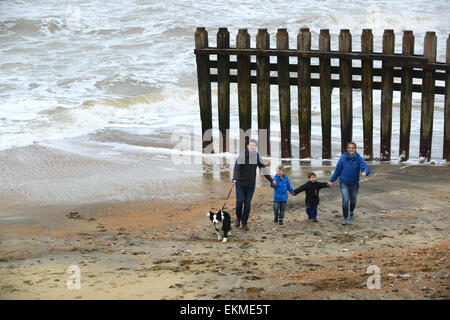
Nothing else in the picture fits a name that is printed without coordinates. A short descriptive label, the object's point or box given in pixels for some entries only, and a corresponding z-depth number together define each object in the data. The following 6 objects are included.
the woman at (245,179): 18.30
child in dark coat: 18.70
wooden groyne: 23.70
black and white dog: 17.19
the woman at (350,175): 18.77
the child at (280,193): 18.73
